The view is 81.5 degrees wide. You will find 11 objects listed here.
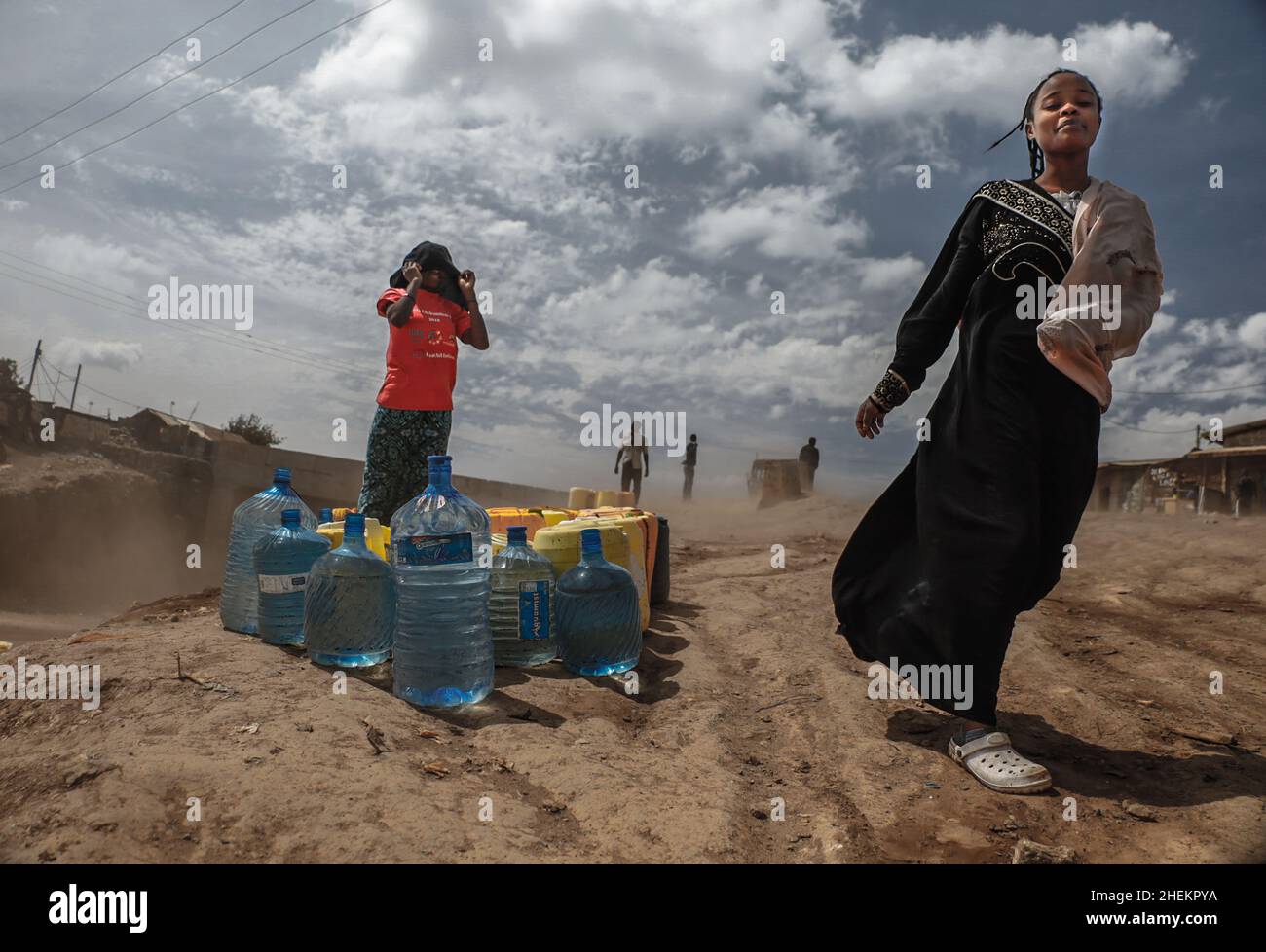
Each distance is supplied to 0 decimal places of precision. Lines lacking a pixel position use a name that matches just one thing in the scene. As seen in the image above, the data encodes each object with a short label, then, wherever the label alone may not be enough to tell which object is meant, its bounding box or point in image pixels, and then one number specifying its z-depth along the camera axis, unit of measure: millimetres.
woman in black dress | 2445
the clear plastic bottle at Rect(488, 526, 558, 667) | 3531
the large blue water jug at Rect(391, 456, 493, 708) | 3008
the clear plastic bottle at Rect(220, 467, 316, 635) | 3816
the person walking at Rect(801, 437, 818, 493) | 19312
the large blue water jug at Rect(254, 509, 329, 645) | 3494
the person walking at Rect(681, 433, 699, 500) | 21656
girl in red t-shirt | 4340
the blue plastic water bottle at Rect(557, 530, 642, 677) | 3551
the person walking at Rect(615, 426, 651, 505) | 16812
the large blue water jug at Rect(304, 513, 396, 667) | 3262
